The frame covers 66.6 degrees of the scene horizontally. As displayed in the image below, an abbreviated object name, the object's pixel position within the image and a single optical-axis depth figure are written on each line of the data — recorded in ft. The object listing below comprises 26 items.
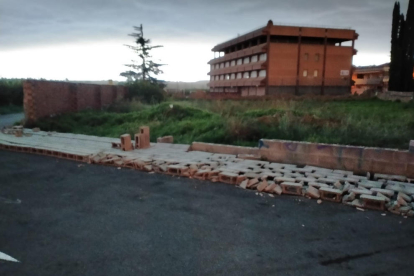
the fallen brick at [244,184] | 20.83
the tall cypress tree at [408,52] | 89.45
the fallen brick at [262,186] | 20.06
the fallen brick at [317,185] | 19.54
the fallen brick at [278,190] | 19.47
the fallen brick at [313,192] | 18.72
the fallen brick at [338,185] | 19.34
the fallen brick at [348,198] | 18.02
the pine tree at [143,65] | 134.21
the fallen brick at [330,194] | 18.22
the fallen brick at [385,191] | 18.11
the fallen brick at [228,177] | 21.81
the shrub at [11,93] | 84.99
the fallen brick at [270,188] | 19.81
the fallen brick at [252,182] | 20.81
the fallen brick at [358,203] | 17.40
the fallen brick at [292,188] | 19.30
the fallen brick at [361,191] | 18.15
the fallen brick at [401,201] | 16.88
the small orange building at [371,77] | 154.40
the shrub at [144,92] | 79.05
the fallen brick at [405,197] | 17.58
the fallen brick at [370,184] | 19.61
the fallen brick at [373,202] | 16.99
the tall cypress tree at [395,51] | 93.35
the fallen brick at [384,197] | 17.25
